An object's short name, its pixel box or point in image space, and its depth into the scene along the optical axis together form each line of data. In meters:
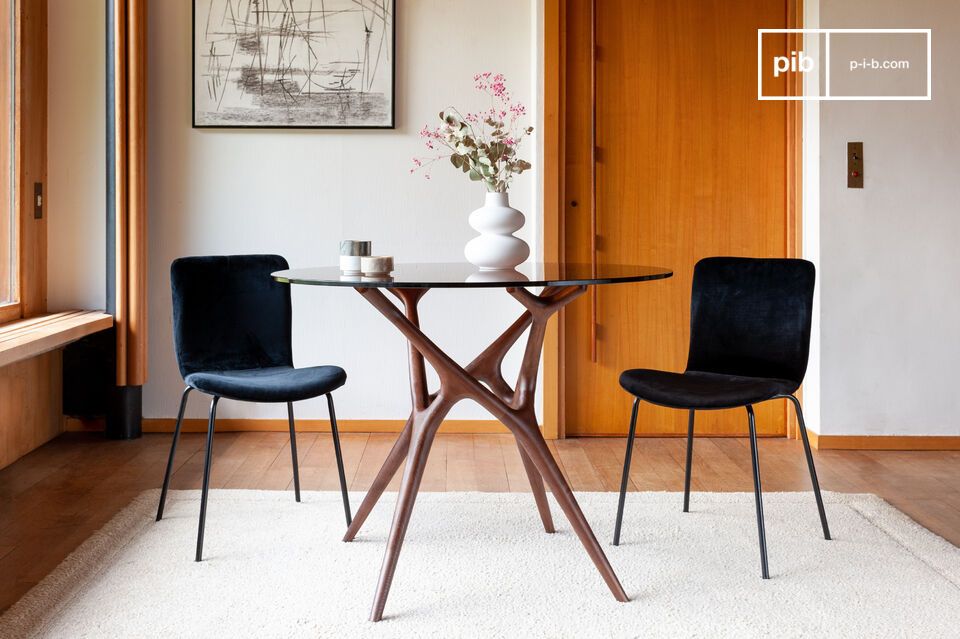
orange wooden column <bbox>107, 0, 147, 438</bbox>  3.96
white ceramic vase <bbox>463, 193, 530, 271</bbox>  2.71
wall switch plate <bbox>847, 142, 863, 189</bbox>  3.97
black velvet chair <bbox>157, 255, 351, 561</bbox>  2.85
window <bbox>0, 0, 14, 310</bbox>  3.70
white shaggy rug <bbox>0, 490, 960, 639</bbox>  2.16
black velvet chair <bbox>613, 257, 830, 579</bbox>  2.63
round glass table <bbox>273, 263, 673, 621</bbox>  2.26
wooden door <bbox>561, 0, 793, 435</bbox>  4.18
